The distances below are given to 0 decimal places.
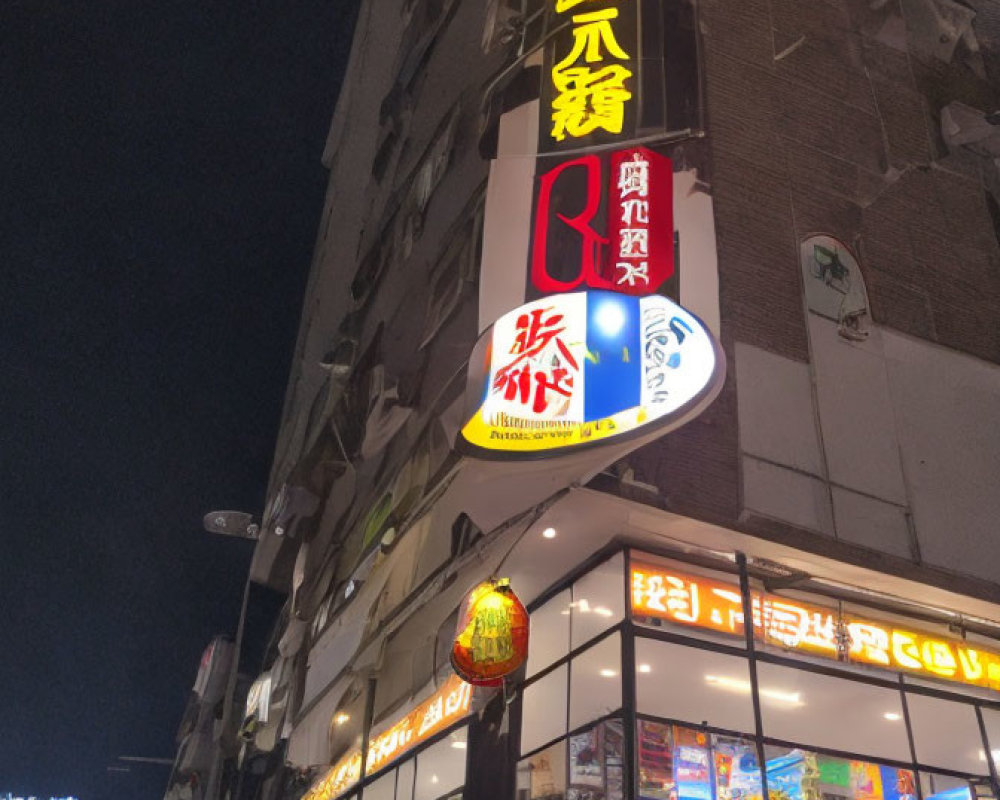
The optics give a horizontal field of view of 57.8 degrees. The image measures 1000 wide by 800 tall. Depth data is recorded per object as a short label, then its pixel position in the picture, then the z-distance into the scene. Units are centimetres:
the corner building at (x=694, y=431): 790
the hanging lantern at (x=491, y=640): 782
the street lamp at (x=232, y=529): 1809
